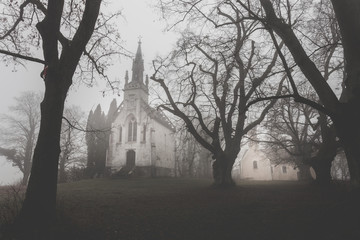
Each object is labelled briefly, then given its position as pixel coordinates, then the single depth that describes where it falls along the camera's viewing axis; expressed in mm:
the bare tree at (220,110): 14133
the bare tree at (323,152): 12711
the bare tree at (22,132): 32500
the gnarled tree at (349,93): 4758
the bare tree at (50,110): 4422
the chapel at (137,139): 35344
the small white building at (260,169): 47781
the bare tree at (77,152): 35250
